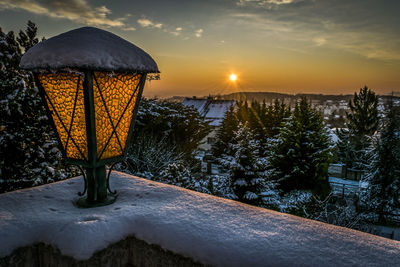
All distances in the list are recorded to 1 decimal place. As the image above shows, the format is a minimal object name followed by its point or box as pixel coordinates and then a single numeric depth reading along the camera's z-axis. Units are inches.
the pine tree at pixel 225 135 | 806.5
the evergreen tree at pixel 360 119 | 958.7
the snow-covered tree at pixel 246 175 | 366.0
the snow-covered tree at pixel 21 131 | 203.3
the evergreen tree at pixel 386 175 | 482.9
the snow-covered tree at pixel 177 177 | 351.9
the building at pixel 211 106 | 1355.4
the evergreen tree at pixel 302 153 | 598.9
